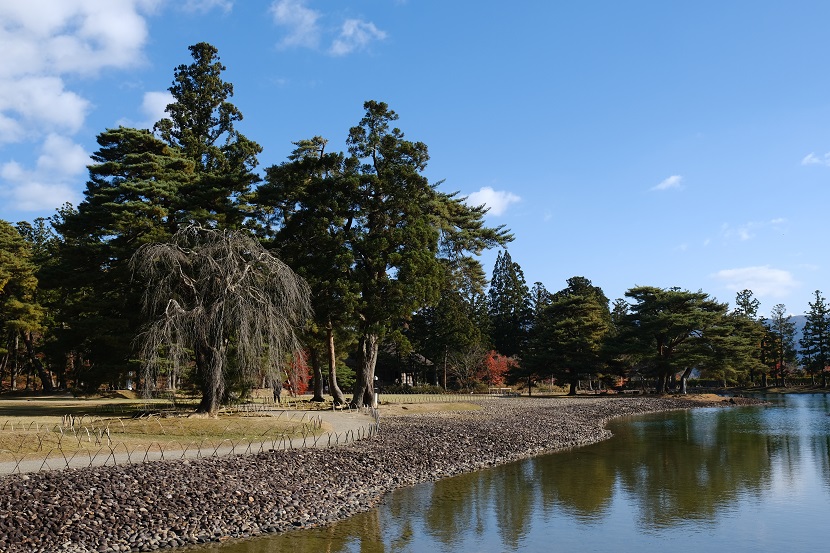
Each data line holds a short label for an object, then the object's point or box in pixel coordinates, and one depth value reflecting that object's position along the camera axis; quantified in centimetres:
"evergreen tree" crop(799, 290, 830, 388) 8051
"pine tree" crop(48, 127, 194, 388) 3006
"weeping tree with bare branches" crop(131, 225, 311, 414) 2453
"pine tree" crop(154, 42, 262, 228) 4244
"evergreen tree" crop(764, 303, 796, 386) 8331
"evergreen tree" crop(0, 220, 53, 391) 4519
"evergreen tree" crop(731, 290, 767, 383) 6675
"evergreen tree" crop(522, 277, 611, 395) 6512
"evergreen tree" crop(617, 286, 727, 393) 6153
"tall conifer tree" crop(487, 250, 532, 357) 8894
